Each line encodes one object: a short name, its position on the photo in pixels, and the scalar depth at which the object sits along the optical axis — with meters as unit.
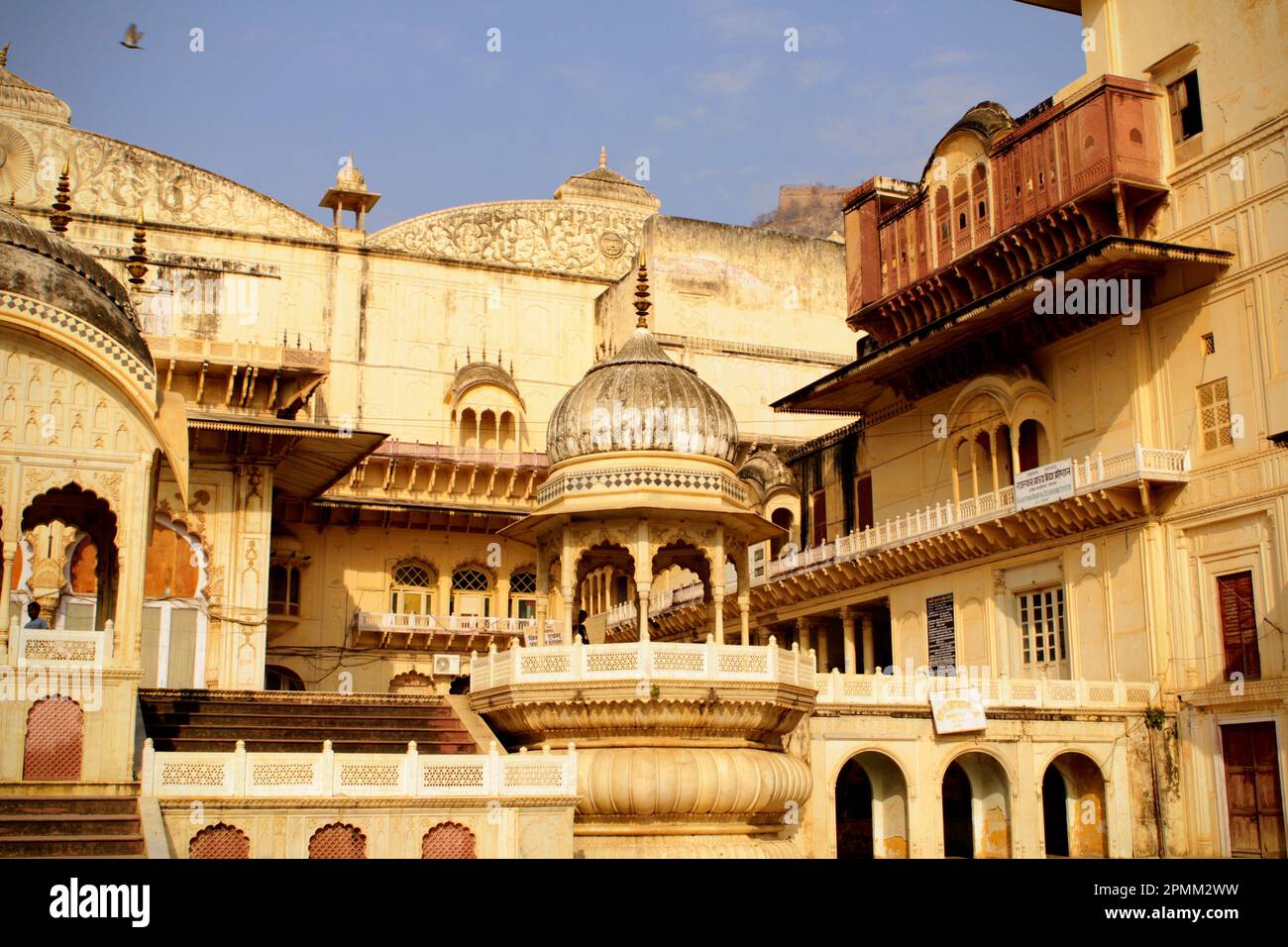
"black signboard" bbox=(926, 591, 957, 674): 34.84
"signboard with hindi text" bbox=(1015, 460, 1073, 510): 30.25
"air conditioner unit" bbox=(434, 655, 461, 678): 40.06
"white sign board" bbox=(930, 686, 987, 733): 26.77
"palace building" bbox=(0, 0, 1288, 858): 19.95
